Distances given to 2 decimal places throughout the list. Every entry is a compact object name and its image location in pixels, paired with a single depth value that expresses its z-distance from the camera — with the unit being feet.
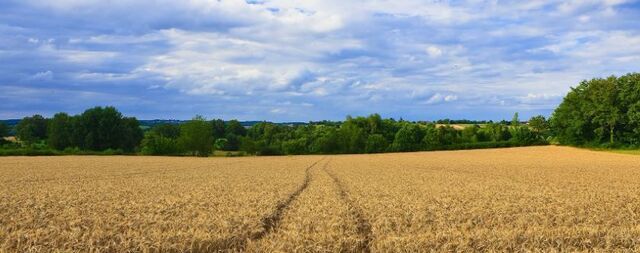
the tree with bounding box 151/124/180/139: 381.95
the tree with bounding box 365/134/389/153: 300.61
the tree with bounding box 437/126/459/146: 327.47
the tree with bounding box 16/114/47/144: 408.67
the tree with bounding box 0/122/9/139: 377.09
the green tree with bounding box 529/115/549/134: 325.01
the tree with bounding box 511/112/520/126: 375.29
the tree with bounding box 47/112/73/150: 333.21
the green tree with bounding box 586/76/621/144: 245.86
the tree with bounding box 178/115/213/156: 285.84
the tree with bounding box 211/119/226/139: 435.29
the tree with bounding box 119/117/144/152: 335.88
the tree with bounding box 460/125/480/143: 345.60
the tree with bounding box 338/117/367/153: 307.07
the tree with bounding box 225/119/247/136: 449.48
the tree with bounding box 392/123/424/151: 331.77
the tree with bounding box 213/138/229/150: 375.04
